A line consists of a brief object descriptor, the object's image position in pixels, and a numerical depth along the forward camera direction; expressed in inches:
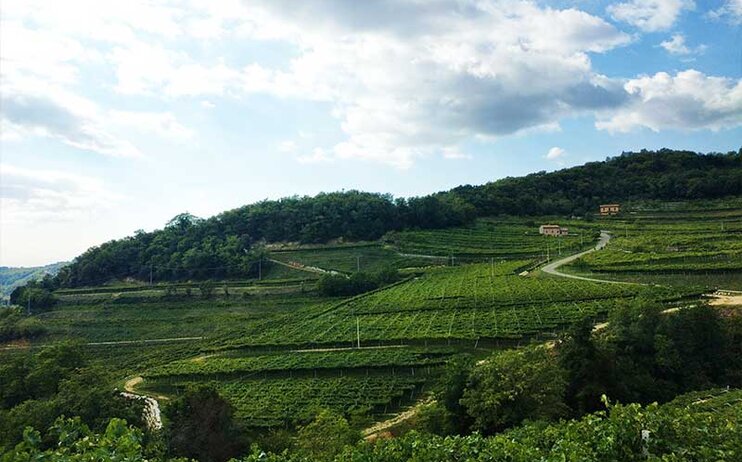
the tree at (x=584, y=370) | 949.2
